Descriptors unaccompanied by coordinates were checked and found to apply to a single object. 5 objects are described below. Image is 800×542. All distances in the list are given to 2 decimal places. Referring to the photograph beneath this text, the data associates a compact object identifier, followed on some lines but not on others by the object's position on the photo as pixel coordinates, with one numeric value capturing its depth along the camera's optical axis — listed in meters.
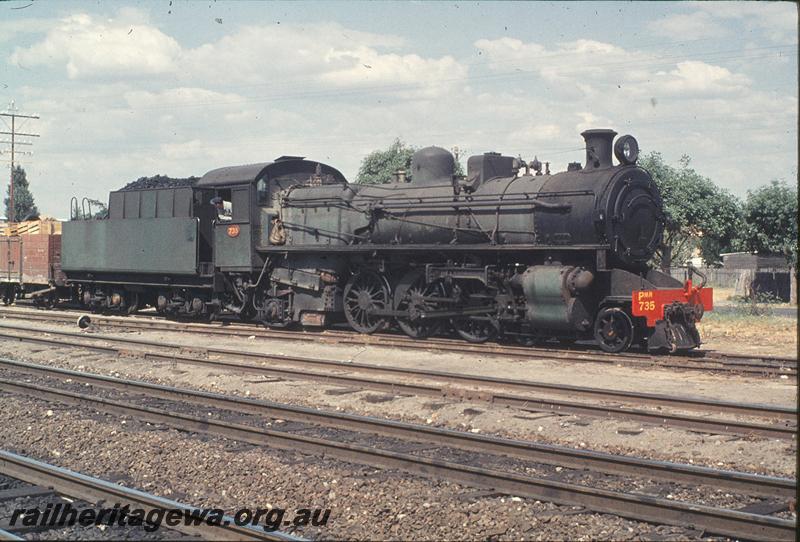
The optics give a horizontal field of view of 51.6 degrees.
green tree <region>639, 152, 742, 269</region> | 34.69
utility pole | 56.39
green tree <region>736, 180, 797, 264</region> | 38.28
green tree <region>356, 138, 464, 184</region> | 40.91
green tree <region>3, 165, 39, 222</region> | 72.19
